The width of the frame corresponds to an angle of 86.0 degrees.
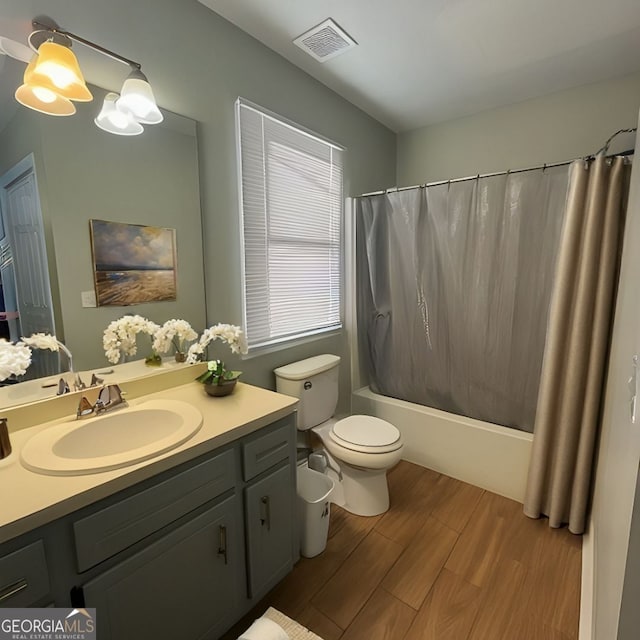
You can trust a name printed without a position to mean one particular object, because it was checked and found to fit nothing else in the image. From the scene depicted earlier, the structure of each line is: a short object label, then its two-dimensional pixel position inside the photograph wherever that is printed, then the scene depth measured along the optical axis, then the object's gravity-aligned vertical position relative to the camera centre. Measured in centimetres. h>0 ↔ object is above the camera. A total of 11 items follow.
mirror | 116 +32
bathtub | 203 -111
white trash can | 158 -113
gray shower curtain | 198 -13
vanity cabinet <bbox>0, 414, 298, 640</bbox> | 80 -78
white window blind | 188 +26
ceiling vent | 166 +115
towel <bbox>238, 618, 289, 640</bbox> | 102 -109
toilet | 182 -93
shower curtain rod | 182 +55
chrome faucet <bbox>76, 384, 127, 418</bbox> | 121 -48
